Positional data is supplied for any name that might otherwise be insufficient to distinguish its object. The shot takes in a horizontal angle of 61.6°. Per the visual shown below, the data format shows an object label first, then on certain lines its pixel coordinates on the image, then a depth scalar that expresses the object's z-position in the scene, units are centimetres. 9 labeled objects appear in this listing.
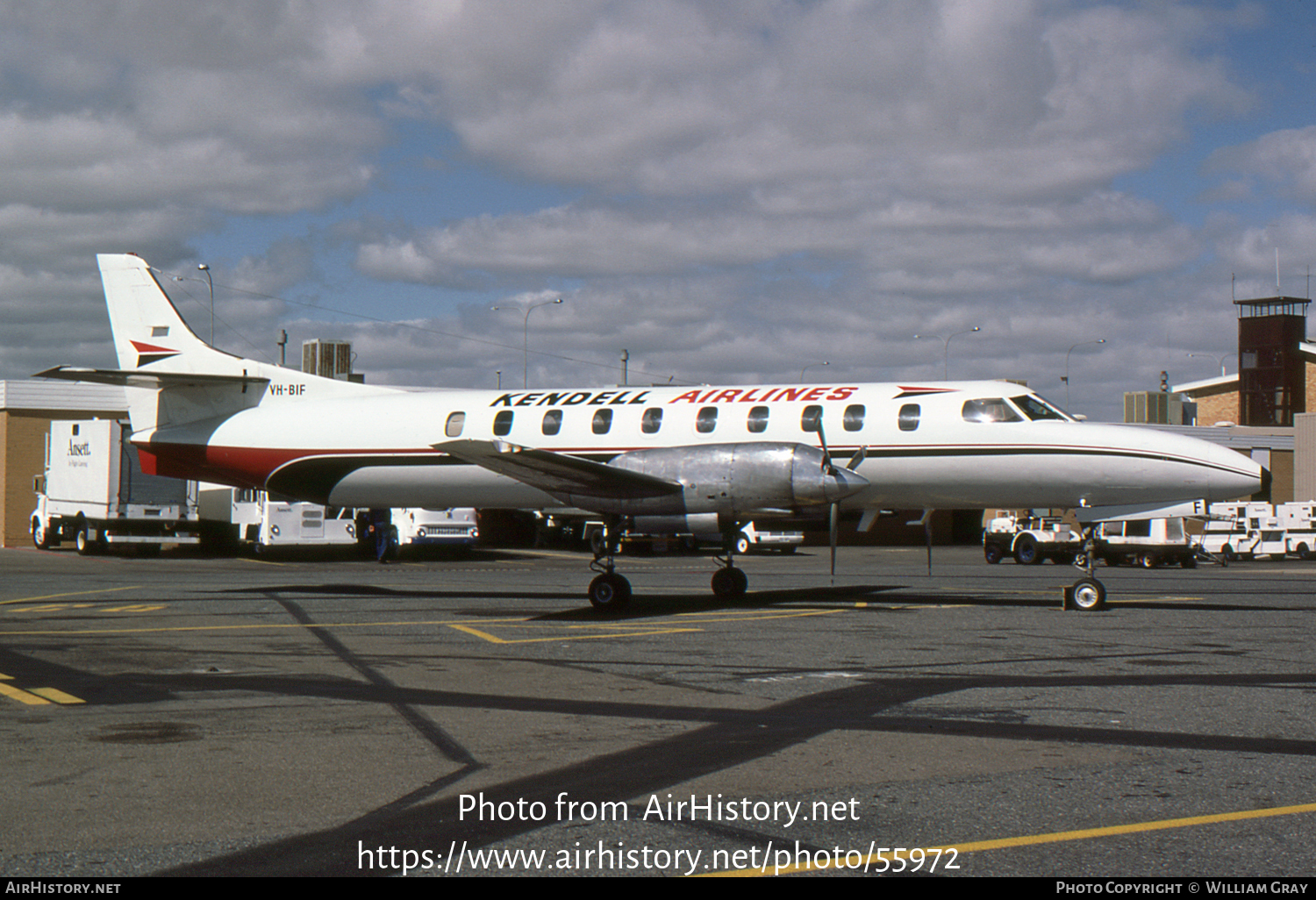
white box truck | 3459
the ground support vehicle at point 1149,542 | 3778
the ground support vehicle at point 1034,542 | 3909
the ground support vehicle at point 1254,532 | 4691
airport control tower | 9106
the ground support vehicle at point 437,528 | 3647
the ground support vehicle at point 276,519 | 3541
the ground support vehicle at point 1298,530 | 4781
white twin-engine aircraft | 1772
